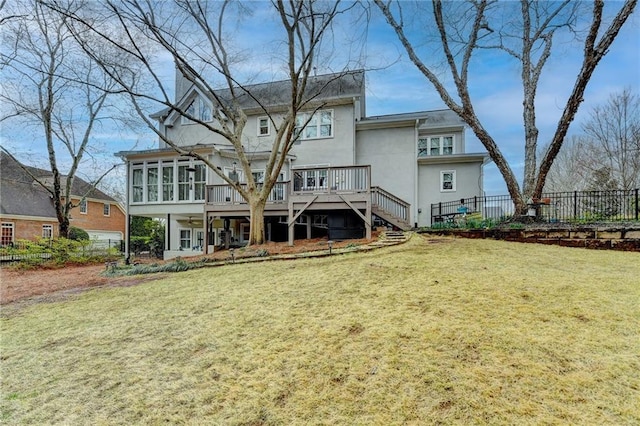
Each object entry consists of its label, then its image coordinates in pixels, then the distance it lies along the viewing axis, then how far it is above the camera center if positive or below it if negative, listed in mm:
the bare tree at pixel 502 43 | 11867 +6786
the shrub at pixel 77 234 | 22453 -1184
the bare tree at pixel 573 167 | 24211 +3876
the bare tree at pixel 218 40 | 10789 +6367
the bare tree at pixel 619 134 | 20406 +5307
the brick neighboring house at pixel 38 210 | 22734 +539
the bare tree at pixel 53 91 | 13453 +5957
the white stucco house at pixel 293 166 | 14789 +2390
